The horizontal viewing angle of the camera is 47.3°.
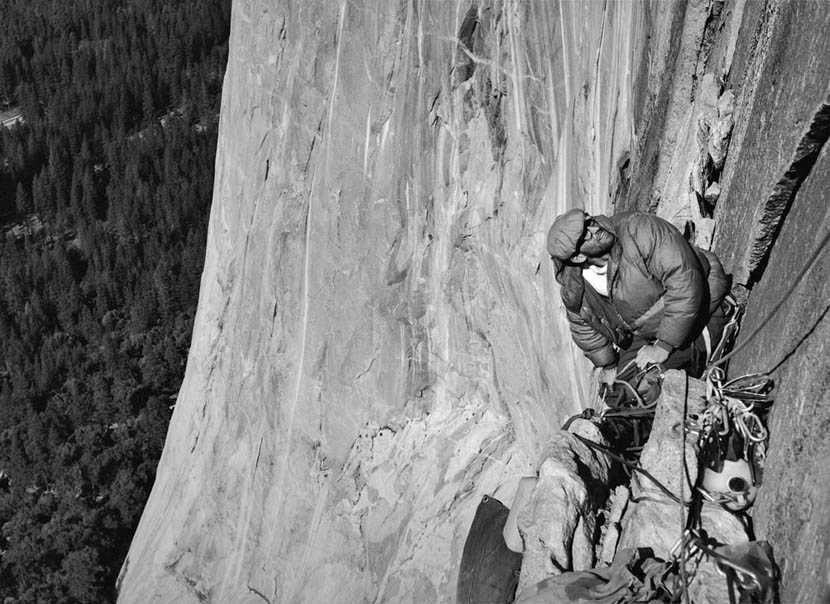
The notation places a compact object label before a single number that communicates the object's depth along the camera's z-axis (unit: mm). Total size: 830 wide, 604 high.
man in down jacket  4742
